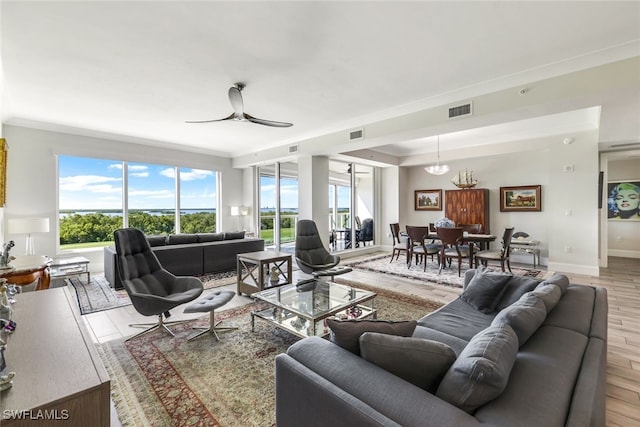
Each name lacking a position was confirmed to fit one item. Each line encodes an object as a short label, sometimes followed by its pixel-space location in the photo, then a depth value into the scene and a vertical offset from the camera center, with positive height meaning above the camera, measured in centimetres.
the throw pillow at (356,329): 131 -57
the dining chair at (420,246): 555 -68
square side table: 387 -83
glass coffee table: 252 -91
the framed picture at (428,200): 762 +35
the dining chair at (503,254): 498 -78
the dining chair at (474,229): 621 -38
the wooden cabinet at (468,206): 674 +15
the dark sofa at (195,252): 461 -70
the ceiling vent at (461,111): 356 +133
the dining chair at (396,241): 625 -71
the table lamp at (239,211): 779 +6
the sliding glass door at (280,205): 731 +21
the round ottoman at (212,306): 259 -88
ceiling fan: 313 +126
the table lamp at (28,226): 422 -18
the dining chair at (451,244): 512 -60
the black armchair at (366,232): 777 -55
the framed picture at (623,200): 648 +26
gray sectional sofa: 93 -66
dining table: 530 -53
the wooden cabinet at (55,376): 99 -66
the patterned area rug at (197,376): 173 -124
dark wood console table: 287 -66
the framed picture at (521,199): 618 +30
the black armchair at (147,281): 257 -74
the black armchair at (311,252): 431 -66
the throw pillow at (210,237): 530 -47
